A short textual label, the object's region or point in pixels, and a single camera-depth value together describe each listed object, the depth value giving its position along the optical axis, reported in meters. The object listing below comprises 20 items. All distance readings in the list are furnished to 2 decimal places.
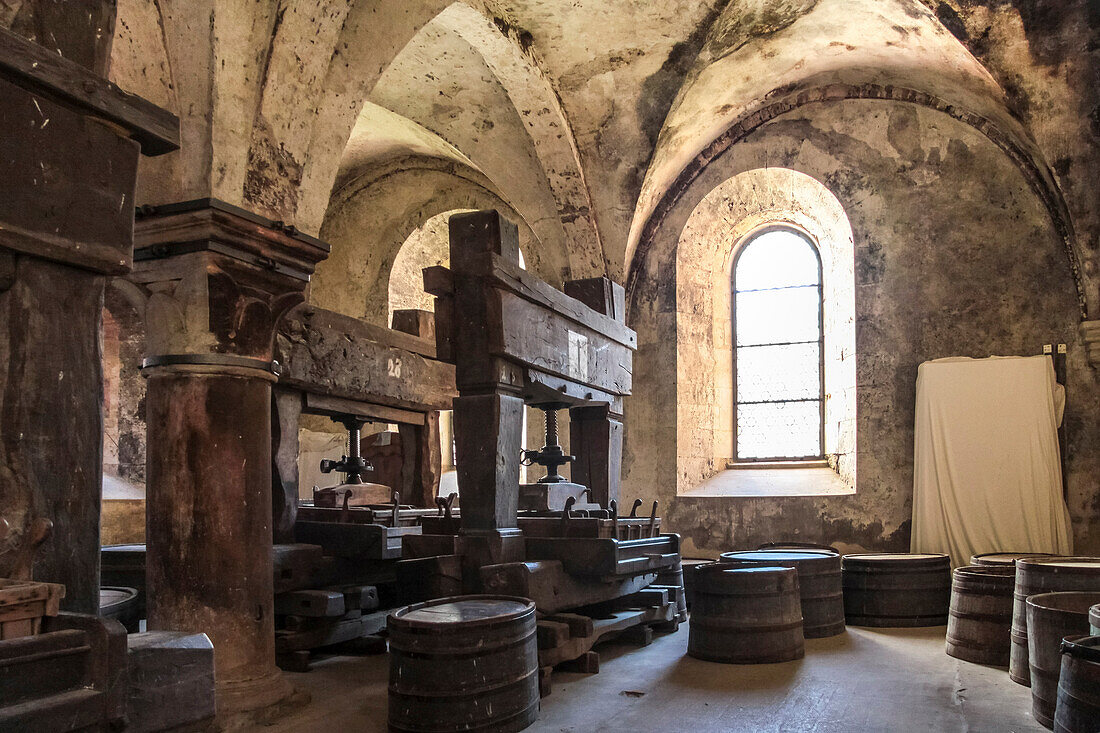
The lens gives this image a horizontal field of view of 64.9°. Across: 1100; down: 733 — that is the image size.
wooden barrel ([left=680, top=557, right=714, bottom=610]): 7.72
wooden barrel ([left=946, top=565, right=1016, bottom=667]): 5.42
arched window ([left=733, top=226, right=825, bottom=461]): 10.75
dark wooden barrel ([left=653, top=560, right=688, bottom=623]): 7.22
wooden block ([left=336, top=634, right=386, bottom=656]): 5.95
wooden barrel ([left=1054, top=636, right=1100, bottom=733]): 3.06
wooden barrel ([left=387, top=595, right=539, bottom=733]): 3.75
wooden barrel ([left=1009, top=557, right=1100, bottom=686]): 4.85
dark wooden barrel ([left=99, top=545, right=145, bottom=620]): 5.44
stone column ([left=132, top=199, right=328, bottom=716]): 4.33
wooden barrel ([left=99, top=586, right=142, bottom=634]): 4.09
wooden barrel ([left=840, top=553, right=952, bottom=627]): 6.78
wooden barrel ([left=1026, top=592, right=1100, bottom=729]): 3.98
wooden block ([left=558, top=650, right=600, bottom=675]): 5.23
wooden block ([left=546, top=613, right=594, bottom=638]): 5.12
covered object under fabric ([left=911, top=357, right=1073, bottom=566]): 8.64
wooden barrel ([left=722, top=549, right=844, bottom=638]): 6.32
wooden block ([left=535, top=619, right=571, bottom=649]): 4.81
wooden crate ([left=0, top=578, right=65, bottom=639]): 1.97
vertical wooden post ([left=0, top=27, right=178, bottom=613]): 2.41
